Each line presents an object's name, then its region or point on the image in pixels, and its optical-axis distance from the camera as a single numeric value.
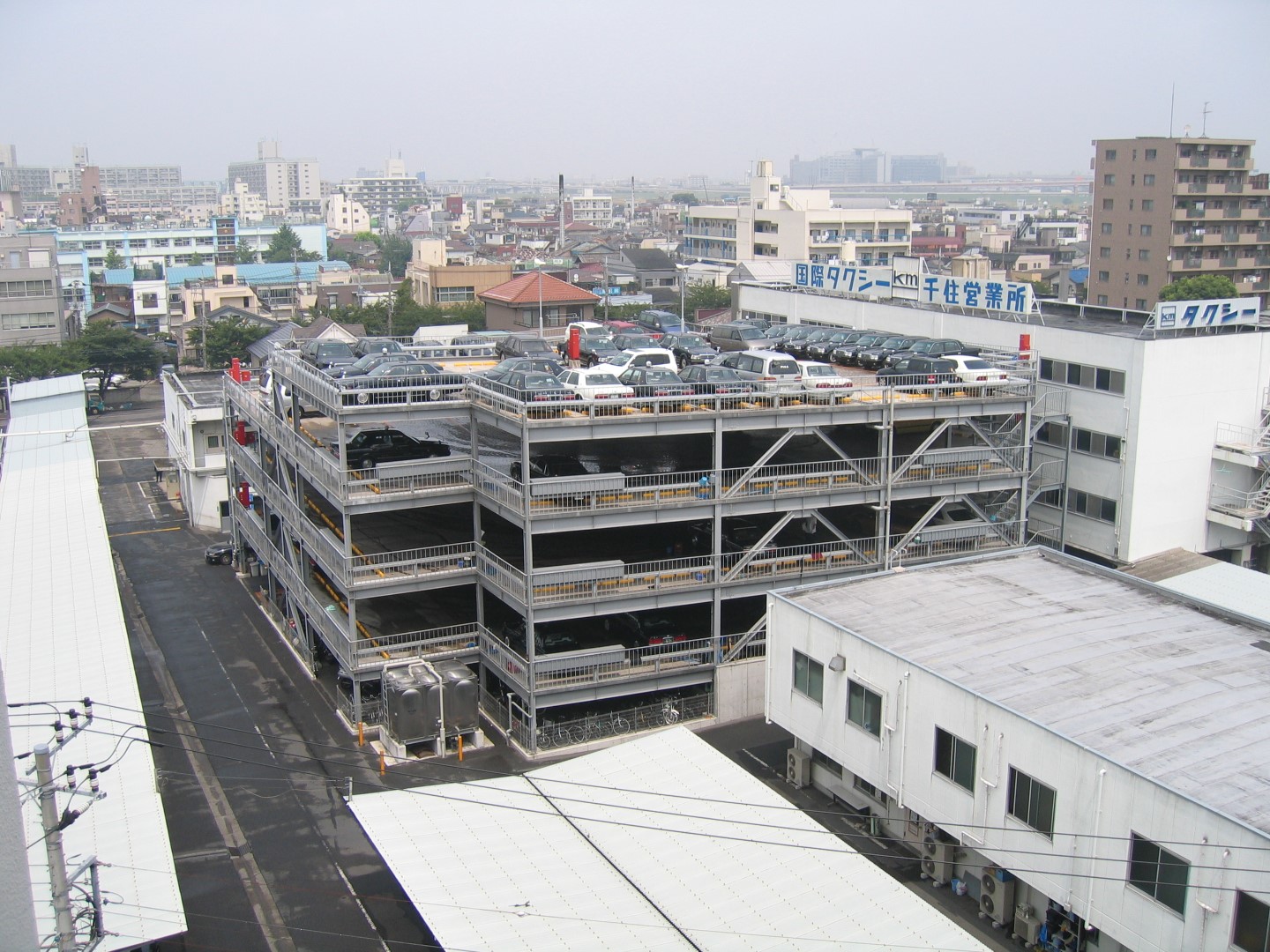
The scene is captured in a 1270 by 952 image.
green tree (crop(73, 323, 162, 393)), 86.44
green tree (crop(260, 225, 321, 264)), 167.12
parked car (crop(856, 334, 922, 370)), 40.03
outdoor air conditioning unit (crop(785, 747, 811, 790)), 26.52
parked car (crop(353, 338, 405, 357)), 40.97
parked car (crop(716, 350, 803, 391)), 34.75
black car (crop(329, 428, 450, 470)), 34.38
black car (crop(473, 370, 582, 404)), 28.86
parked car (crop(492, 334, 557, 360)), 43.94
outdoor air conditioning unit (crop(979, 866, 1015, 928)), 21.11
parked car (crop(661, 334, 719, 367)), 41.95
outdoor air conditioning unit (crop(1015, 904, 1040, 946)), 20.55
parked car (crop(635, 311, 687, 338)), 50.22
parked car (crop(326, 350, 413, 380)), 35.97
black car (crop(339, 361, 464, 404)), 30.05
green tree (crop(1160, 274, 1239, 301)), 74.94
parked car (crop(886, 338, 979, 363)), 38.91
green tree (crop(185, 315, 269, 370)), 87.62
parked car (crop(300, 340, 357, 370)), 39.56
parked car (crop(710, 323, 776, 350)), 45.00
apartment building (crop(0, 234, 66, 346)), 88.88
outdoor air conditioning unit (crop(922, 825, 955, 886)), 22.56
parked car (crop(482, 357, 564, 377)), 34.62
